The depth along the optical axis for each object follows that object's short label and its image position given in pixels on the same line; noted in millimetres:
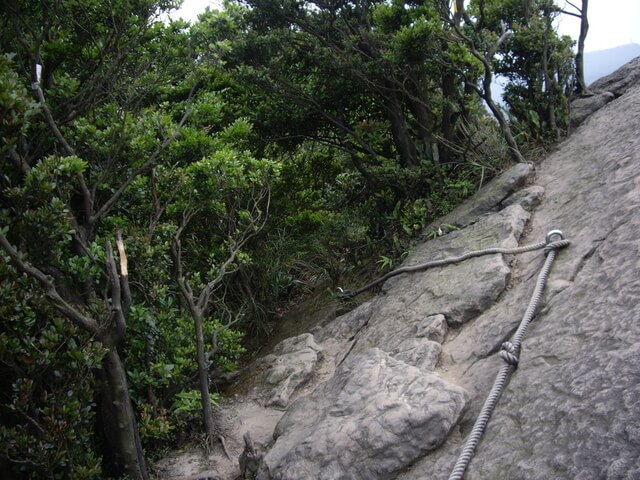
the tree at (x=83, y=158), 3514
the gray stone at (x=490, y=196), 6088
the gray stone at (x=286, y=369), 5281
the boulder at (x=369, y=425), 3145
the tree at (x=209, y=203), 4855
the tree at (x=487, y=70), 6453
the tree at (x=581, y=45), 7227
